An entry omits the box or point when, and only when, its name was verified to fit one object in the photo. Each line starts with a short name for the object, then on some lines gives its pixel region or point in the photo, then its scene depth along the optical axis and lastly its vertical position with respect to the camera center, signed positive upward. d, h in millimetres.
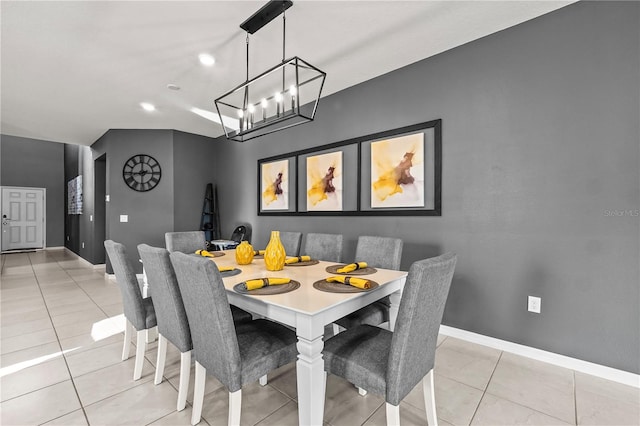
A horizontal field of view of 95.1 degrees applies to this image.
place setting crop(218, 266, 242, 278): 1924 -396
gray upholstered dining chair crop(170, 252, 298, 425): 1265 -631
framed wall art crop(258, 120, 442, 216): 2779 +417
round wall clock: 4906 +688
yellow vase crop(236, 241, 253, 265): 2285 -318
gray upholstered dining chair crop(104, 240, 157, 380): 1904 -579
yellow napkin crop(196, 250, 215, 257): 2564 -358
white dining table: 1276 -478
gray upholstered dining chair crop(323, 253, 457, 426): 1153 -648
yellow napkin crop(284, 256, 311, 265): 2312 -377
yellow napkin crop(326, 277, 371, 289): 1546 -378
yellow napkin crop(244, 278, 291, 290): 1548 -380
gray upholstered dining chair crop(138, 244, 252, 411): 1584 -512
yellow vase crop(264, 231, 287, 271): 2039 -291
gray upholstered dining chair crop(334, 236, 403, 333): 1982 -394
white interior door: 8094 -137
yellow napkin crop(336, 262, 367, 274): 1997 -380
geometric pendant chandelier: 2010 +1444
